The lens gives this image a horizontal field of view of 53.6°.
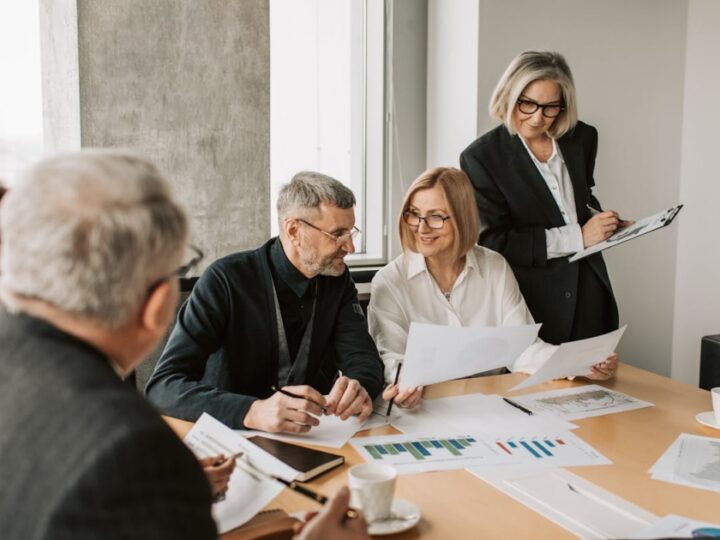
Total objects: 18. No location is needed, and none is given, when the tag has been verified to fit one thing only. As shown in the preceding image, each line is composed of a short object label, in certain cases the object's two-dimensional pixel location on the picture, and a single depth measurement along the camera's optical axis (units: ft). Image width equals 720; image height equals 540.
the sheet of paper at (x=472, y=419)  5.36
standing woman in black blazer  8.55
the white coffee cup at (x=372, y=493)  3.74
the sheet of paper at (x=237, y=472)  3.83
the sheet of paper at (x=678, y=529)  3.75
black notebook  4.43
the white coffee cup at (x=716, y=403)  5.51
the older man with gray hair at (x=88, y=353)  2.21
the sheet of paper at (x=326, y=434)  5.06
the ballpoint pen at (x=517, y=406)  5.80
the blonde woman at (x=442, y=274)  7.66
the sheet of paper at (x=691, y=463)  4.49
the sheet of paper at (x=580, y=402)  5.84
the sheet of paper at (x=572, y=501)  3.85
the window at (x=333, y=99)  10.61
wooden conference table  3.87
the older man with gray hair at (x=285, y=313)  6.30
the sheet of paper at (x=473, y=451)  4.70
